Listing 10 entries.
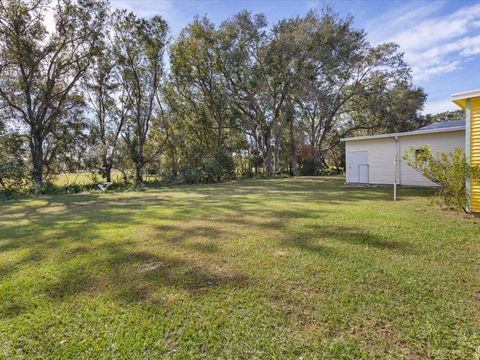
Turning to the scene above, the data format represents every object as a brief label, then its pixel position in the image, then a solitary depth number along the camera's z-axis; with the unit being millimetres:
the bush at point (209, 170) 17062
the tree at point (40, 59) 11789
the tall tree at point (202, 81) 17891
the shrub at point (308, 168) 22781
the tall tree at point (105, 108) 15742
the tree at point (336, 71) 17094
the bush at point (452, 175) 5170
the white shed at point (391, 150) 10312
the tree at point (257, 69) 17828
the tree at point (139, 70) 15930
